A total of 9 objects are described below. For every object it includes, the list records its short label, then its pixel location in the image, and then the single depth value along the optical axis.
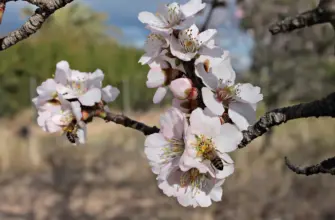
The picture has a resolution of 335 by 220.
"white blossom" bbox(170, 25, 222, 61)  0.39
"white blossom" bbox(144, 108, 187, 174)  0.39
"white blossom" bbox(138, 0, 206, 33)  0.40
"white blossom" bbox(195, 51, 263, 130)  0.40
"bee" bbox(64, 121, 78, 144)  0.50
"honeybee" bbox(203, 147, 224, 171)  0.39
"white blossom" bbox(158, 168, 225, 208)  0.40
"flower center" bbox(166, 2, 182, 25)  0.41
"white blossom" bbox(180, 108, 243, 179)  0.38
